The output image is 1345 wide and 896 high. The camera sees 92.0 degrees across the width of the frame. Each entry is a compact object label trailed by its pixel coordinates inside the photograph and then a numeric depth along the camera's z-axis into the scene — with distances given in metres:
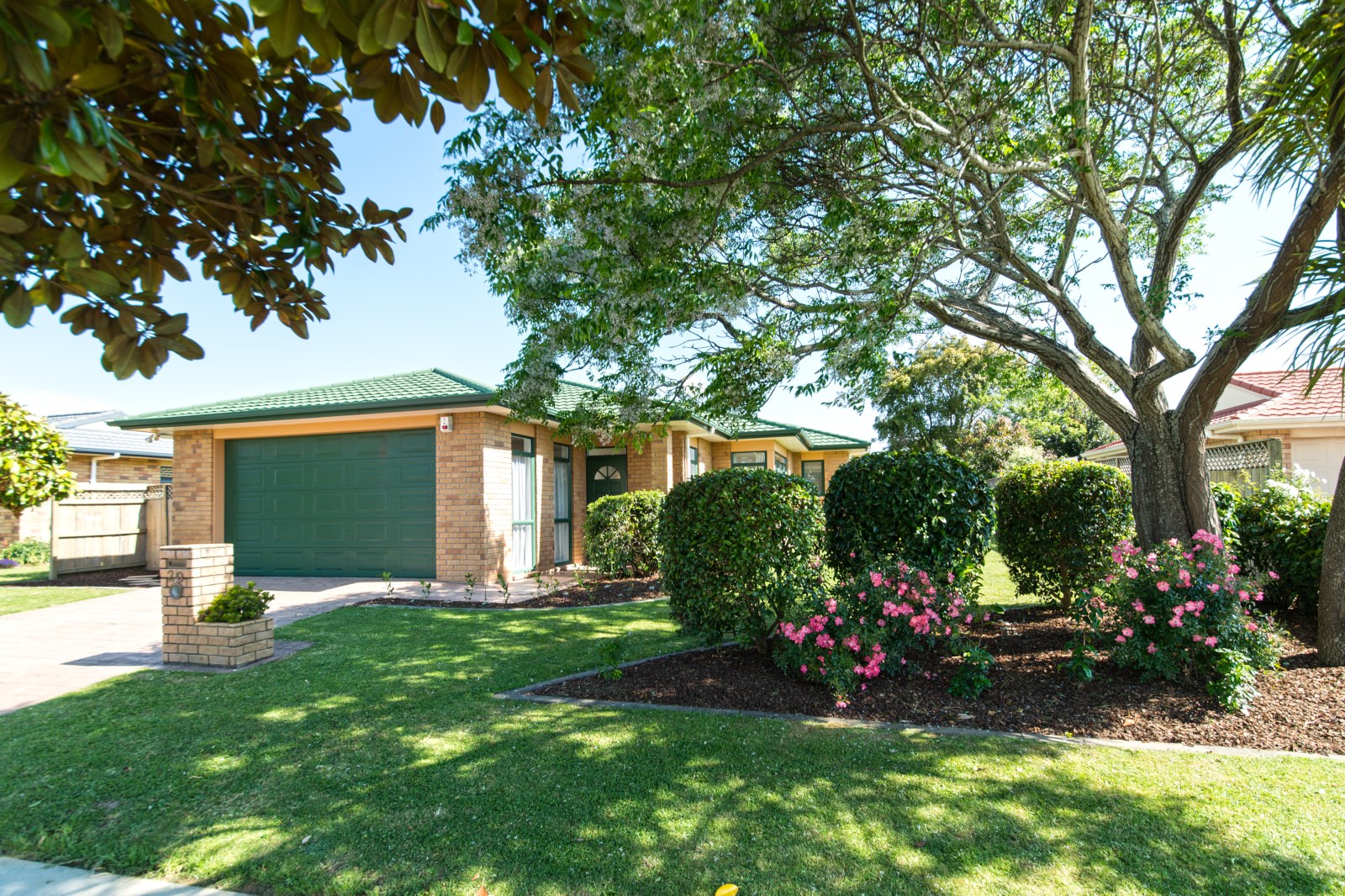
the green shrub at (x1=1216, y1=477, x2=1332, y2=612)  6.71
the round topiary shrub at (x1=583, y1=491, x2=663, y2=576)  11.52
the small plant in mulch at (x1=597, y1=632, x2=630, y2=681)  5.54
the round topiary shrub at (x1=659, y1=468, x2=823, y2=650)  5.40
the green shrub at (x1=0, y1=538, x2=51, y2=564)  15.60
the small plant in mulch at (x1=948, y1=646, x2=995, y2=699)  4.99
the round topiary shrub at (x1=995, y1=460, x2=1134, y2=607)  7.28
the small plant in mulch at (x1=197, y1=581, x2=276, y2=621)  6.21
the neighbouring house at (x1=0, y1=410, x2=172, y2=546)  16.52
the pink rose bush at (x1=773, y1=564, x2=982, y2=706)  5.04
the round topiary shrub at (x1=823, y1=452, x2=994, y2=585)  5.98
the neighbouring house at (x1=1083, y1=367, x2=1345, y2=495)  12.45
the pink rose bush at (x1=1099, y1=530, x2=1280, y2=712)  4.89
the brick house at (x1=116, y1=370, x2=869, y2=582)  11.27
